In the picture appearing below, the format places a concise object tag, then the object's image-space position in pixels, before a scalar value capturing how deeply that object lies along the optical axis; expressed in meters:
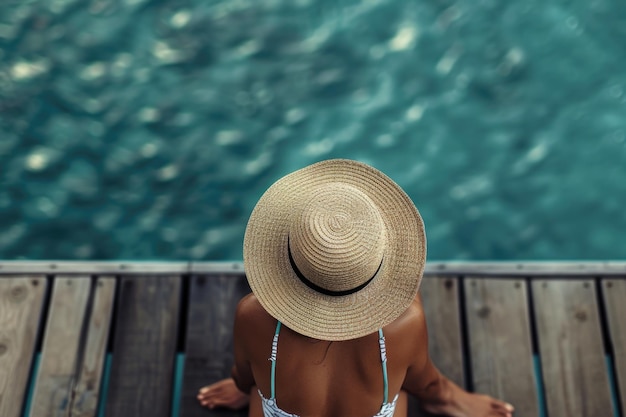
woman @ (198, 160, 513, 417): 1.53
